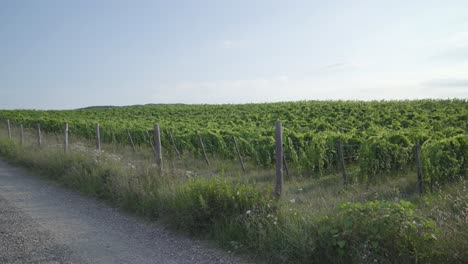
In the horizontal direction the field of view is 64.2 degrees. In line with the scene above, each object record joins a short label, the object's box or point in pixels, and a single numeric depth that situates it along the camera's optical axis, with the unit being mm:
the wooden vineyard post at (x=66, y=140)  13336
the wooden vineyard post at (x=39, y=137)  16562
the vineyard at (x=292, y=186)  4418
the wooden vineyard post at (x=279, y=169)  6789
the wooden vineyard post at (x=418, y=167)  8164
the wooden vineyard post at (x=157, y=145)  9255
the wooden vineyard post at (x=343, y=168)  9592
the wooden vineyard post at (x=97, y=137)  13042
